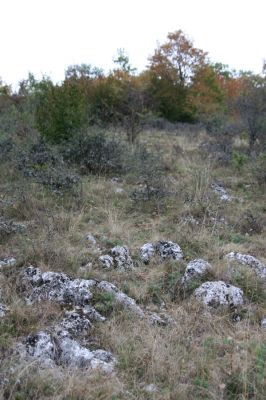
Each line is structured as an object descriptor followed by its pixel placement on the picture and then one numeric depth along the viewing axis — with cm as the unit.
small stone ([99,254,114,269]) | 441
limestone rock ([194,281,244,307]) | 391
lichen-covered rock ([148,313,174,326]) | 362
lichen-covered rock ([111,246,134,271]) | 448
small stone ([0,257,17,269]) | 418
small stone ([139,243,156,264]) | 467
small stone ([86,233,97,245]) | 494
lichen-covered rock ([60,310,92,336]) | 337
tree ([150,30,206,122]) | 2102
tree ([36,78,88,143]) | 863
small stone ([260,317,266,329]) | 366
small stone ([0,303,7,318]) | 342
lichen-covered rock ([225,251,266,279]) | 448
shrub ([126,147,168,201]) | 657
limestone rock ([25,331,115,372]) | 299
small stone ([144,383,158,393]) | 284
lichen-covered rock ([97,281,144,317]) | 373
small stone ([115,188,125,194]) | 680
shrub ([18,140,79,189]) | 657
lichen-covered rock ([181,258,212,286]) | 420
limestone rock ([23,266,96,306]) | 373
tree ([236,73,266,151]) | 1041
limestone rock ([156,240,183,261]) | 467
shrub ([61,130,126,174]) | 786
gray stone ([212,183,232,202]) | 679
